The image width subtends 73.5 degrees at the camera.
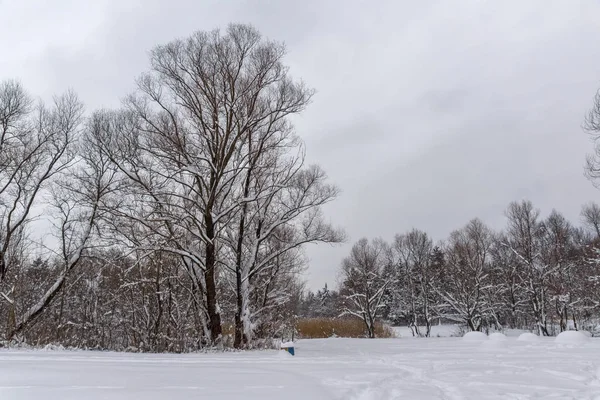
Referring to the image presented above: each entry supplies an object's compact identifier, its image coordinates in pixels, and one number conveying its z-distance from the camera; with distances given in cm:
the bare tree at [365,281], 3872
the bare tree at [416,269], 4284
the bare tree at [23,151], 1684
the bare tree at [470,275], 3738
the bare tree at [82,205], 1529
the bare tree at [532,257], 3306
